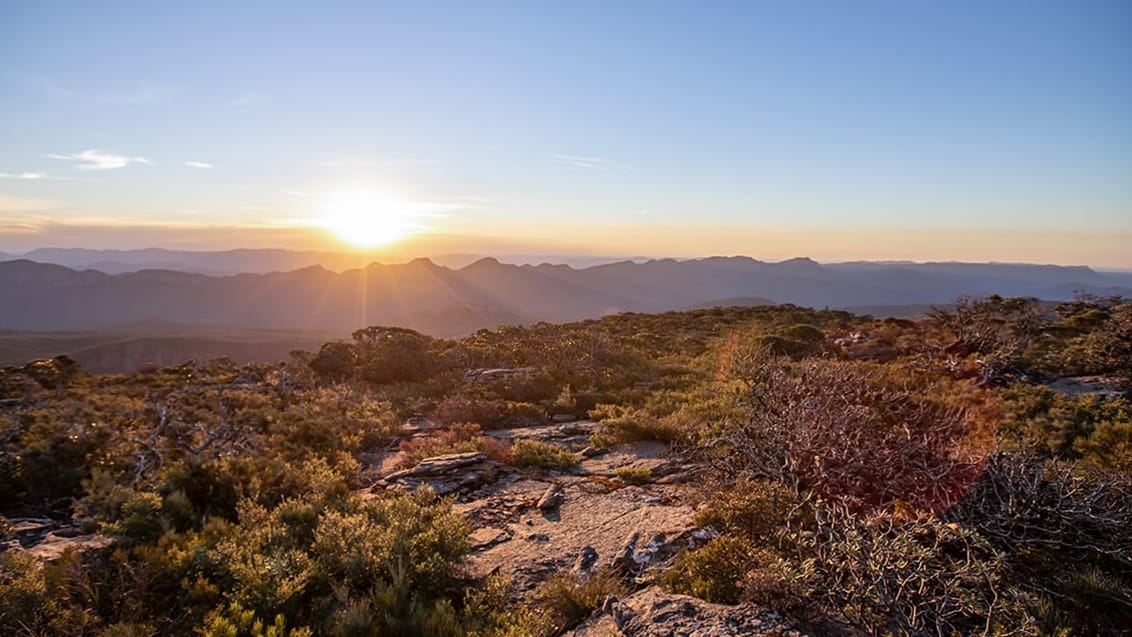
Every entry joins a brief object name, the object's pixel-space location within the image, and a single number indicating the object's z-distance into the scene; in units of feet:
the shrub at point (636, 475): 25.13
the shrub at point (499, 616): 13.62
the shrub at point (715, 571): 14.40
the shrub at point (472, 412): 38.27
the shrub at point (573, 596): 14.61
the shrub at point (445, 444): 29.50
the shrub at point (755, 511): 16.75
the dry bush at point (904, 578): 11.25
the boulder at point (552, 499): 22.80
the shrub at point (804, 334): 71.23
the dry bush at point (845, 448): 16.05
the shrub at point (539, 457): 28.09
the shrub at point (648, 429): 31.60
